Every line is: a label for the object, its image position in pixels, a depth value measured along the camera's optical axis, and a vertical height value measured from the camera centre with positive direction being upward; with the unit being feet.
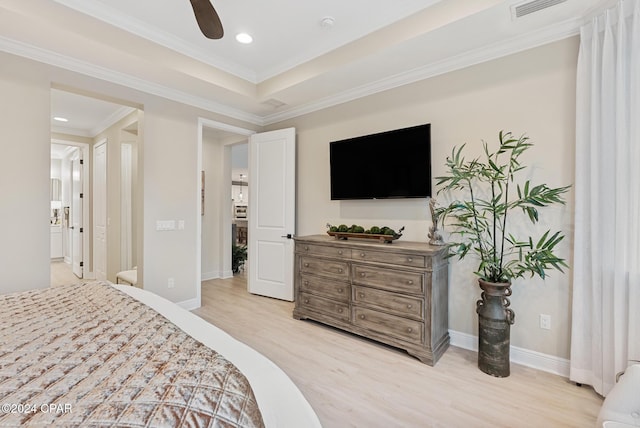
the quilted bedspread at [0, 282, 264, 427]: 2.38 -1.65
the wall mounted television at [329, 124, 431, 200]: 9.37 +1.64
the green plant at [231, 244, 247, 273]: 19.01 -3.04
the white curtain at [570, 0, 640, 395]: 6.09 +0.28
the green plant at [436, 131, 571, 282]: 7.06 +0.08
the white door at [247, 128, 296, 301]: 13.03 -0.07
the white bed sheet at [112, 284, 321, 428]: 2.96 -1.94
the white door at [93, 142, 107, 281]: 15.55 -0.07
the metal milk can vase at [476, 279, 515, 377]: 7.28 -2.93
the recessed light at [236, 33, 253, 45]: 9.16 +5.50
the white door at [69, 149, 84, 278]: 17.69 -0.26
